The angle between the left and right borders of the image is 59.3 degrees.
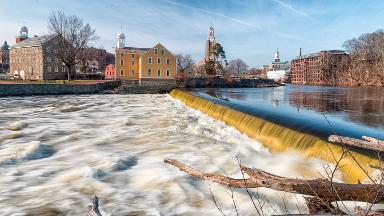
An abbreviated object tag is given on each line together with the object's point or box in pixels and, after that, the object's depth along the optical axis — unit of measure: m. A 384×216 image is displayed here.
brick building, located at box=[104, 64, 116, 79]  97.50
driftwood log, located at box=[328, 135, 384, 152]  3.71
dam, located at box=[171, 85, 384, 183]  8.97
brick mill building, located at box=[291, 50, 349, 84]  110.42
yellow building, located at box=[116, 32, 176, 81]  66.19
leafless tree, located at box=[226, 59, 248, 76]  189.62
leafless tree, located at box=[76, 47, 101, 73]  68.97
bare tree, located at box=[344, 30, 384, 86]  84.75
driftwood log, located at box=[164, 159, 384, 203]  3.44
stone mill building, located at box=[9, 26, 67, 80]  80.62
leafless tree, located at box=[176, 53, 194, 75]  109.56
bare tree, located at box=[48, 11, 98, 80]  59.59
